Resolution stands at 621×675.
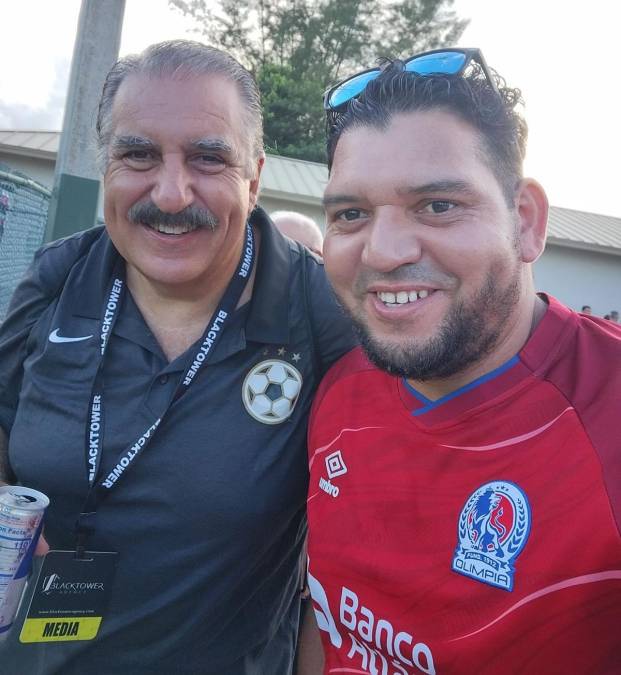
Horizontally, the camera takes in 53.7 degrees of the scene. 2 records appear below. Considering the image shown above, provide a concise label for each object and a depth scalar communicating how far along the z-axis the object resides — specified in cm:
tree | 2591
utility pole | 395
